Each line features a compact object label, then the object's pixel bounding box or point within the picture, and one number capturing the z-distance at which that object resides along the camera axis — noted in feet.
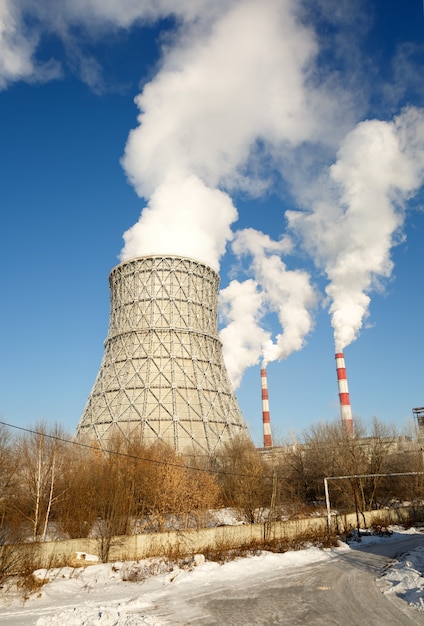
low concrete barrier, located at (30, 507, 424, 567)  51.11
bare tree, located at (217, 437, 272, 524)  87.56
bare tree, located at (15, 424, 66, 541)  70.61
